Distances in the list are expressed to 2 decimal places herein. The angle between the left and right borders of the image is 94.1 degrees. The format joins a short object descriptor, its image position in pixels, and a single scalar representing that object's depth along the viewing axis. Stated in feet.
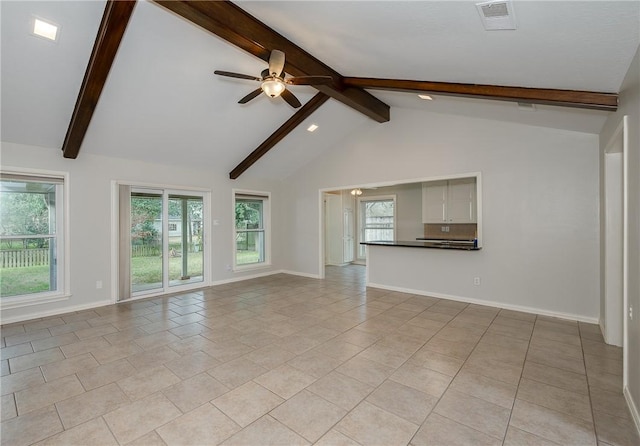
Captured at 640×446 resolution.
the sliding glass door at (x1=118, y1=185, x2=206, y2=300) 16.92
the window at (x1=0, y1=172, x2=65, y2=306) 13.71
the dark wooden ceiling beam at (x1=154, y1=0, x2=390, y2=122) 8.68
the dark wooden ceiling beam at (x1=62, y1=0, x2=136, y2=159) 8.78
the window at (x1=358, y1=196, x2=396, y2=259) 28.60
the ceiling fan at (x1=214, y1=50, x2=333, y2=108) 9.94
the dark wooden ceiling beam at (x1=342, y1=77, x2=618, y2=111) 8.90
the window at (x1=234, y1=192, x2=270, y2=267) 23.27
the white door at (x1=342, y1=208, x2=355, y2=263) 30.66
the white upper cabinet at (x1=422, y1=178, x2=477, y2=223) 19.90
